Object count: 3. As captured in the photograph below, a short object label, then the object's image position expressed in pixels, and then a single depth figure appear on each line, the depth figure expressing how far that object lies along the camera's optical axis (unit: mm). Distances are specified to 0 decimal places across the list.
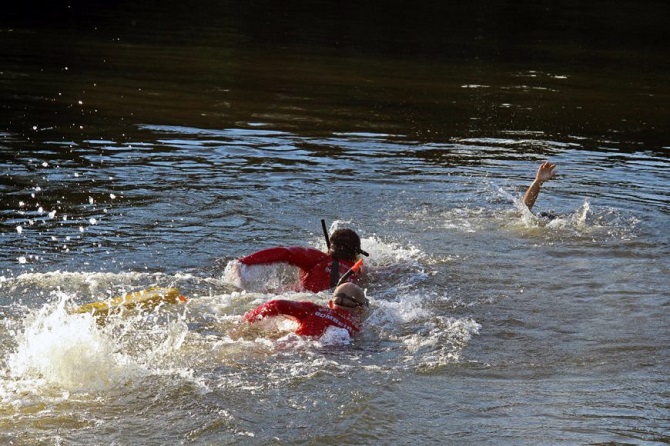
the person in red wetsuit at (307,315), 13477
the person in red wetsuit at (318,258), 15711
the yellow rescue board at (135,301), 14187
